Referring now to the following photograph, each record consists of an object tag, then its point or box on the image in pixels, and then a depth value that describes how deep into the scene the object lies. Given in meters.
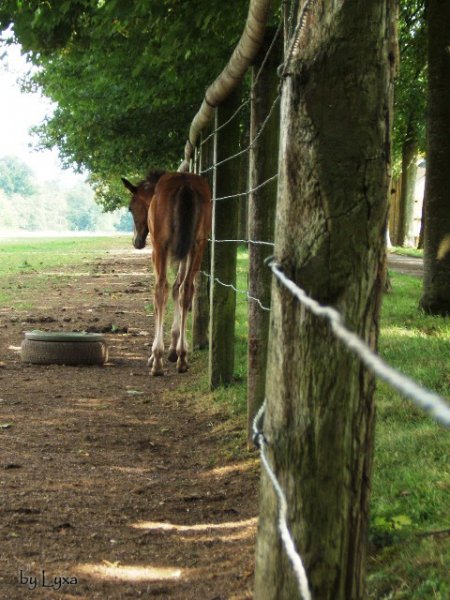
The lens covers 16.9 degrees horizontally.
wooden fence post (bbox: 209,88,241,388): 13.17
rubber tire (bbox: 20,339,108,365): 16.11
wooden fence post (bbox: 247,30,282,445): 9.54
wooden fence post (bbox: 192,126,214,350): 17.22
